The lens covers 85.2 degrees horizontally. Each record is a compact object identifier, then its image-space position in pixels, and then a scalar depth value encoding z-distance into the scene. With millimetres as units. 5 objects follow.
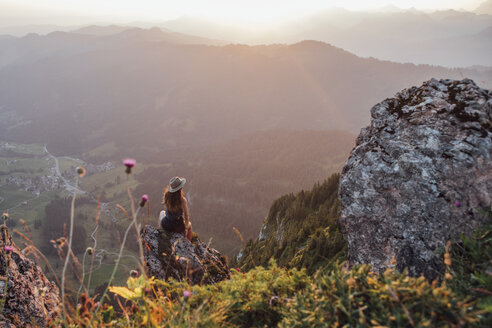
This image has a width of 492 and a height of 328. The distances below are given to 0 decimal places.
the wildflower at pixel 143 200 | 3288
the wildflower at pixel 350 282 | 2719
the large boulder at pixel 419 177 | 5305
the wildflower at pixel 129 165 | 2883
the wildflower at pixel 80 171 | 3047
